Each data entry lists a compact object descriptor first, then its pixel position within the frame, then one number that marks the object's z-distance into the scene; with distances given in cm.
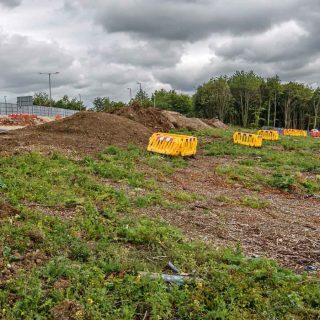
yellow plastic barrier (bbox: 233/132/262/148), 2220
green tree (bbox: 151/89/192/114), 8906
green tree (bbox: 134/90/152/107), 10044
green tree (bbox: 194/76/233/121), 7206
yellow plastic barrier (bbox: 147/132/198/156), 1561
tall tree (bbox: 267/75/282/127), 7575
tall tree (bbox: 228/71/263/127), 7344
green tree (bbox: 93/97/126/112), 10762
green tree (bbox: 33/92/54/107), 10475
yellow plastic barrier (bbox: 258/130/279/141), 2794
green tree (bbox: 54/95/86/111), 10975
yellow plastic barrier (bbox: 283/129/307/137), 4724
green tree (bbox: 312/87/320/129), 8275
